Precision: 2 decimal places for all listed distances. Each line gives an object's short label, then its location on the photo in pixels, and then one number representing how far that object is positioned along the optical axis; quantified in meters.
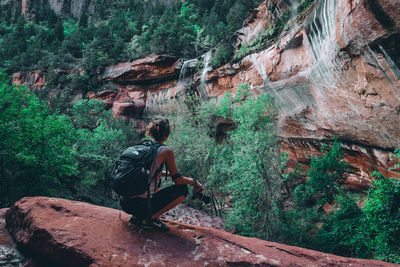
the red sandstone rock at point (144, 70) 27.61
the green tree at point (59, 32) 42.16
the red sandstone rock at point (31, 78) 33.99
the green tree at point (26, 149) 6.32
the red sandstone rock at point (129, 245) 2.54
